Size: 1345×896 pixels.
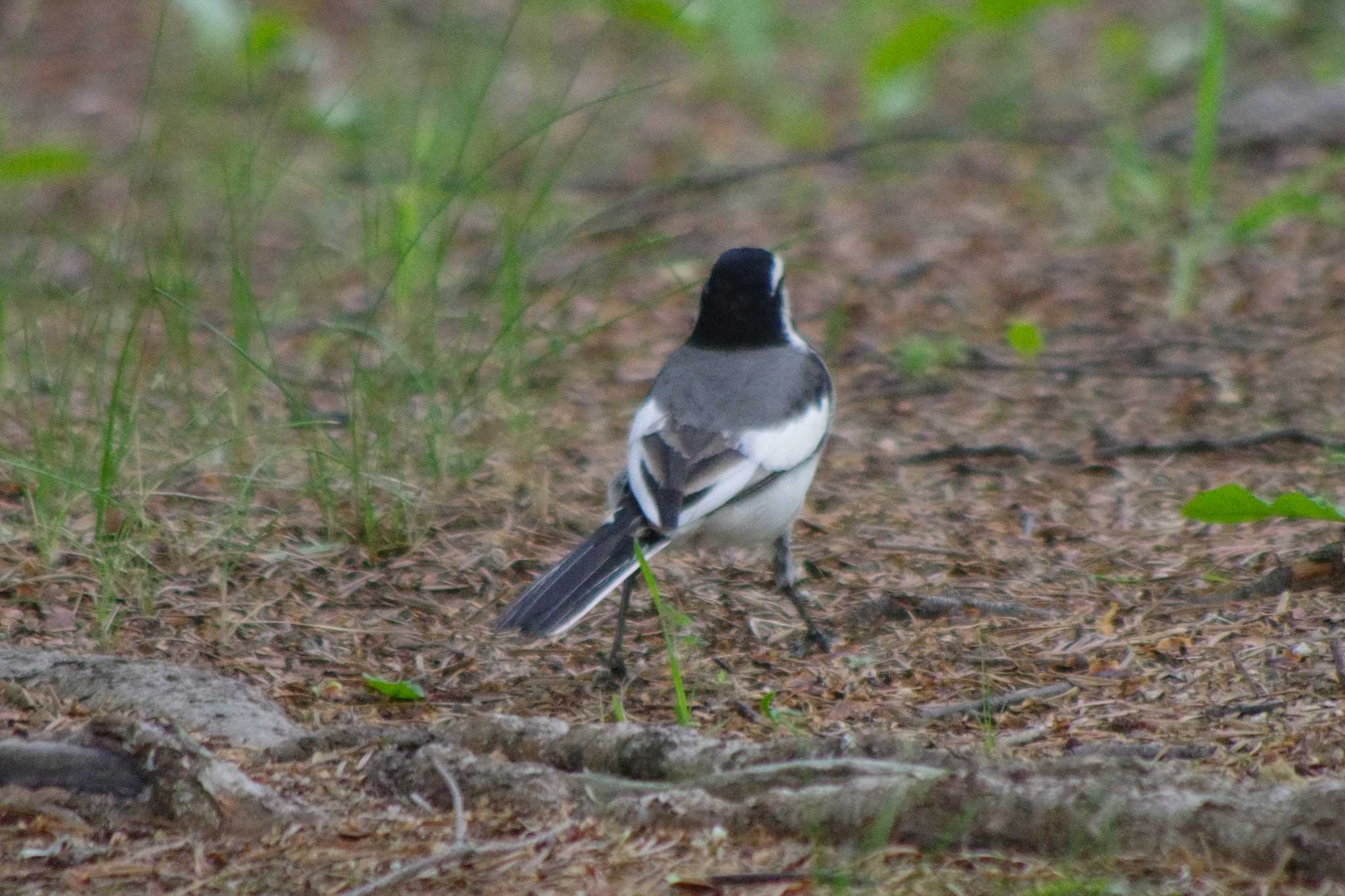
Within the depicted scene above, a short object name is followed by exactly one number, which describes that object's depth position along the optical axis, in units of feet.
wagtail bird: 26.91
